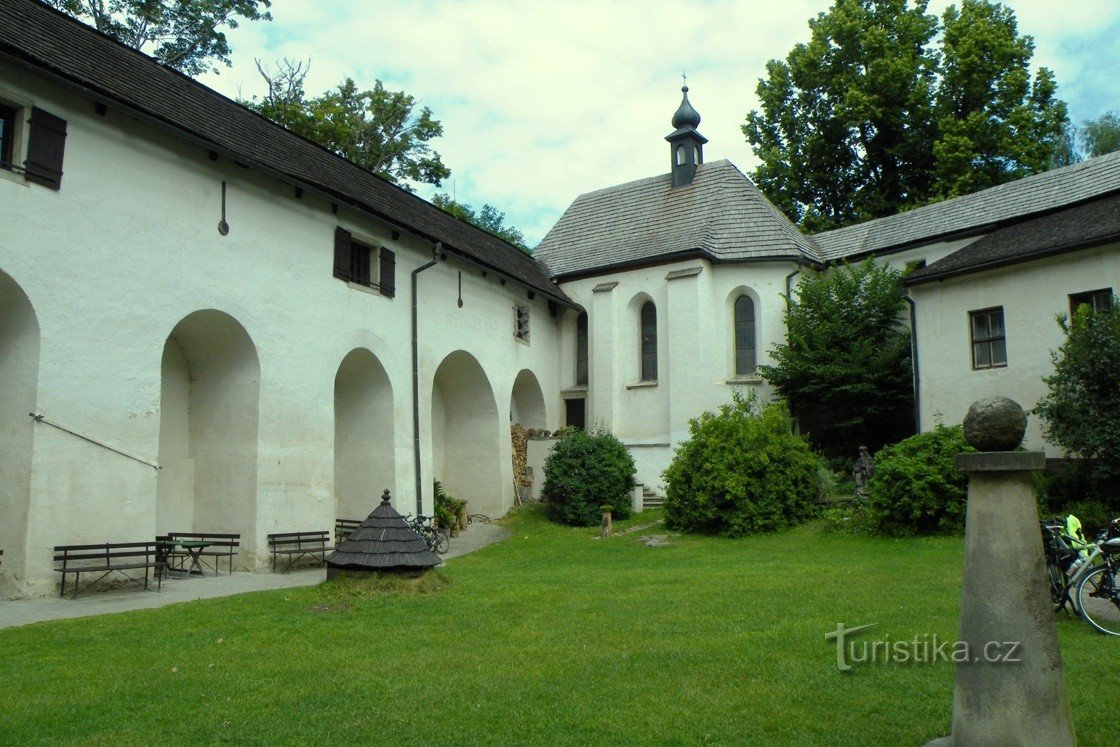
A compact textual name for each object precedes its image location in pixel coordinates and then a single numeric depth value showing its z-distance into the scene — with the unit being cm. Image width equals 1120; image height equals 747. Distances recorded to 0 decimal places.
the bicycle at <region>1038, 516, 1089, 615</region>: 811
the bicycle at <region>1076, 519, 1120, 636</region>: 780
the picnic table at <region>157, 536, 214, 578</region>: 1269
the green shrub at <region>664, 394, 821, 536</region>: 1778
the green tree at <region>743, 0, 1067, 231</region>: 3000
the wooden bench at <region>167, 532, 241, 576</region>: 1378
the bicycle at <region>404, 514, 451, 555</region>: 1700
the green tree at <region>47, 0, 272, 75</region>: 2484
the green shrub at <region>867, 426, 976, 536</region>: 1489
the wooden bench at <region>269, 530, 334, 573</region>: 1458
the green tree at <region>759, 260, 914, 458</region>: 2169
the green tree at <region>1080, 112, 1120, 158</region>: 3356
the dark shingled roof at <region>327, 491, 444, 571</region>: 1015
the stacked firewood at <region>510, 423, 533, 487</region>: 2428
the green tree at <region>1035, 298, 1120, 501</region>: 1458
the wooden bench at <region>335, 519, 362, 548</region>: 1775
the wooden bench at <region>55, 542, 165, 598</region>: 1099
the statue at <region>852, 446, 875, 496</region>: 1842
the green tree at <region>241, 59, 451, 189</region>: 2959
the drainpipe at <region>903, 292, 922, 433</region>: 2028
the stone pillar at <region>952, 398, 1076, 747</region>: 401
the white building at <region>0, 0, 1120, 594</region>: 1150
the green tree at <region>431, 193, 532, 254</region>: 3617
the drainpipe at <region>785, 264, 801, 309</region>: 2494
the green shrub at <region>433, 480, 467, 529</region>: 1997
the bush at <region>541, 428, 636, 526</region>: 2119
